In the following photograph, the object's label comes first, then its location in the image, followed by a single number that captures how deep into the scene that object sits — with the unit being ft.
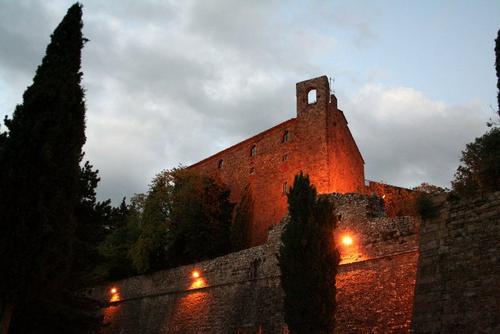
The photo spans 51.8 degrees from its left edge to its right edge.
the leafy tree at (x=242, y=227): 89.10
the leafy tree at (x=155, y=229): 92.86
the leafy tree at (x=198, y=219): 92.89
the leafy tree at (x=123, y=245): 99.19
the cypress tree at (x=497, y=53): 47.83
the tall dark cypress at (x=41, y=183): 39.14
